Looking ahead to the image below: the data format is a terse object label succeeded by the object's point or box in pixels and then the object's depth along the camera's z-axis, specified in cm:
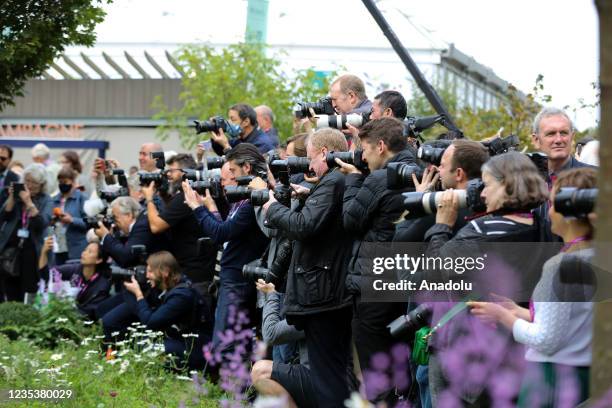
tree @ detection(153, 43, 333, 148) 3048
